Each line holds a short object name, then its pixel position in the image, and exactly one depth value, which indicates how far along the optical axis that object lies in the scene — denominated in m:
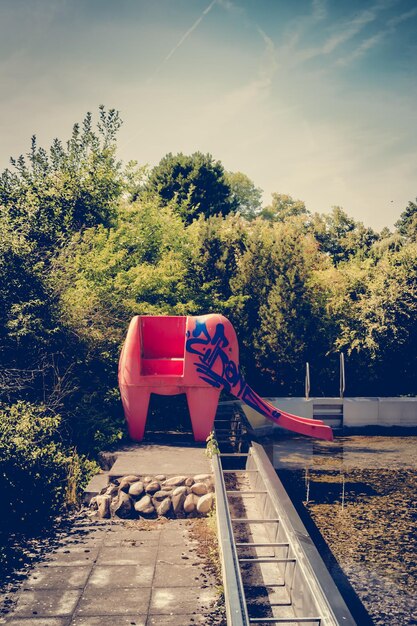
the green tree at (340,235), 36.03
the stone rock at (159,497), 10.10
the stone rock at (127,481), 10.28
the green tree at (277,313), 19.25
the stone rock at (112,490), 10.21
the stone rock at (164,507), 9.89
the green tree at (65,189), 16.53
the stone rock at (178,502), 9.91
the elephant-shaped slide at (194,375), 12.52
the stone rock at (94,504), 10.06
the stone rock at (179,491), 10.05
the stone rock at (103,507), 9.83
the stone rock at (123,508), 9.84
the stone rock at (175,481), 10.36
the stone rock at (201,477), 10.43
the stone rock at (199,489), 10.21
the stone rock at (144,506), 9.84
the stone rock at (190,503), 9.91
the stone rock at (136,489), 10.14
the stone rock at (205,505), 9.87
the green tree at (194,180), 33.97
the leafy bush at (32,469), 9.48
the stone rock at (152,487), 10.21
